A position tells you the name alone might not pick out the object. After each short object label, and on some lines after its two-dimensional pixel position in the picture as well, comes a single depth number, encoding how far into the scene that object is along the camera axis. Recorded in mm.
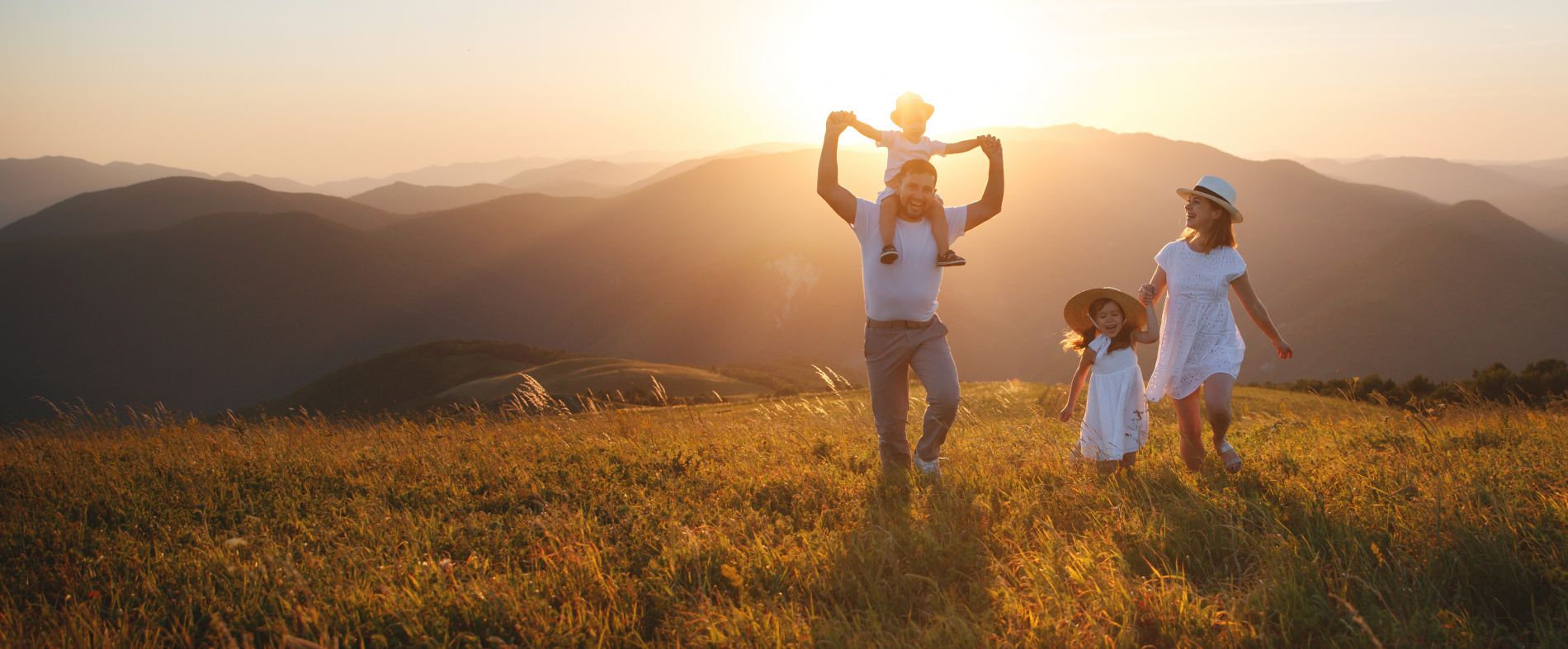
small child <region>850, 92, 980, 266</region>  5508
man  5488
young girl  5242
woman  5289
